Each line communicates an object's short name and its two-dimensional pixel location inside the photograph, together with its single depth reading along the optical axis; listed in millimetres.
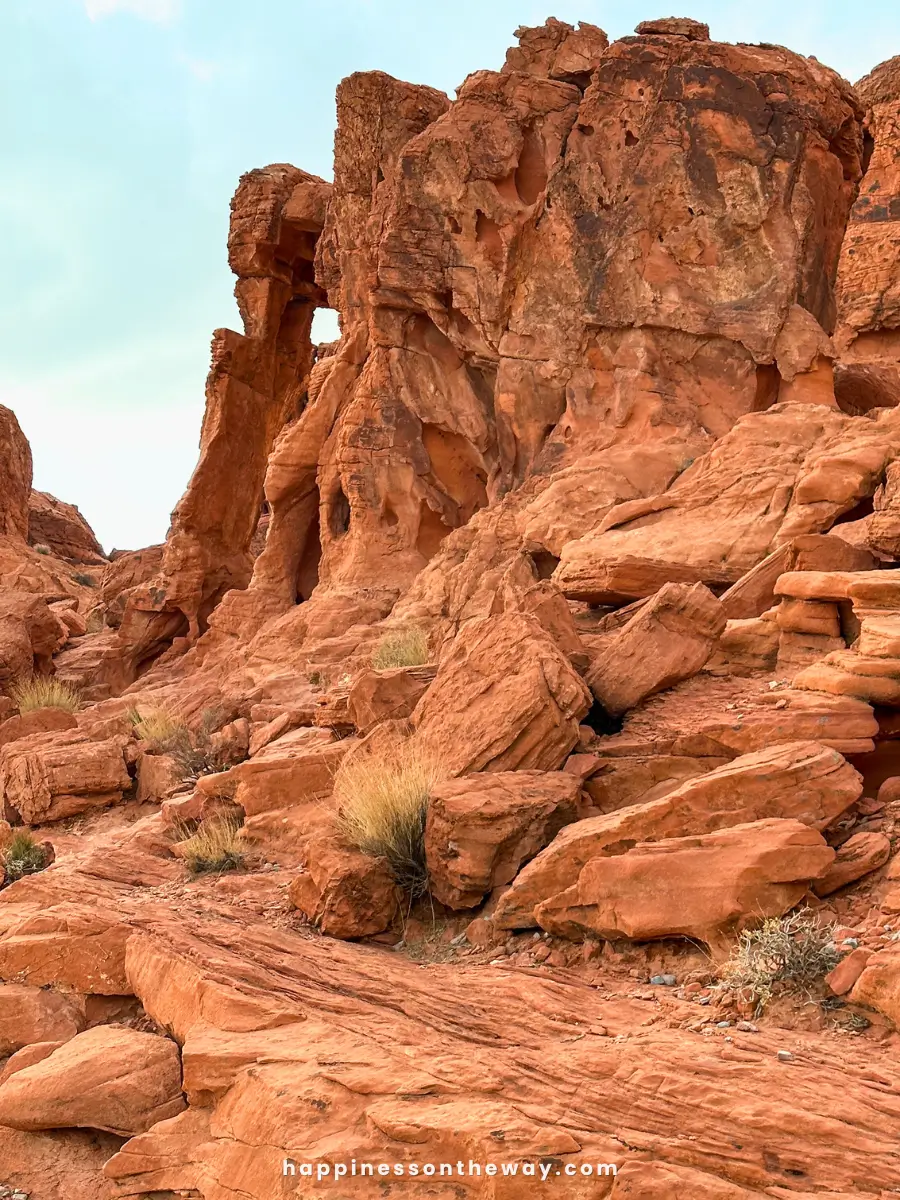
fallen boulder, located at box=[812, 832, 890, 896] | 5250
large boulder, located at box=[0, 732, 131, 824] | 11555
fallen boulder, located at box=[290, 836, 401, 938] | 6551
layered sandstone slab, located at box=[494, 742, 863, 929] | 5621
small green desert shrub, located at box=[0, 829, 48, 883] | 9445
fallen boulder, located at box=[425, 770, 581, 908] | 6309
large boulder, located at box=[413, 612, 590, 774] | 7176
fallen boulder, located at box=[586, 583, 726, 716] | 7953
